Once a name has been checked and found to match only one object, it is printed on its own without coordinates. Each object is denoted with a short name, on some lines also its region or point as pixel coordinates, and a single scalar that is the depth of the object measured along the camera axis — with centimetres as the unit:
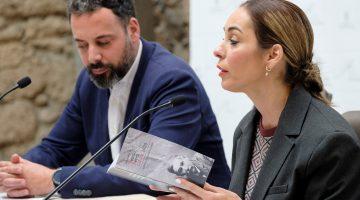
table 367
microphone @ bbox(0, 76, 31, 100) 402
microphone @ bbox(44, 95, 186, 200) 351
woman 315
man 409
